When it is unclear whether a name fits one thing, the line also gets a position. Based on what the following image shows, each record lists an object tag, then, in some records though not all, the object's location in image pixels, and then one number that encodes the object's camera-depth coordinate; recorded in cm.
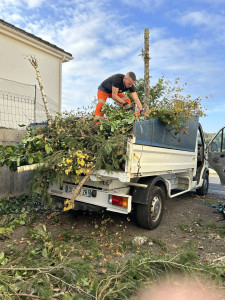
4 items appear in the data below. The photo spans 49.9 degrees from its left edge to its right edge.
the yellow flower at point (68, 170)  334
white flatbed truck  356
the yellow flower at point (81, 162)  335
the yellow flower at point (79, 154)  337
